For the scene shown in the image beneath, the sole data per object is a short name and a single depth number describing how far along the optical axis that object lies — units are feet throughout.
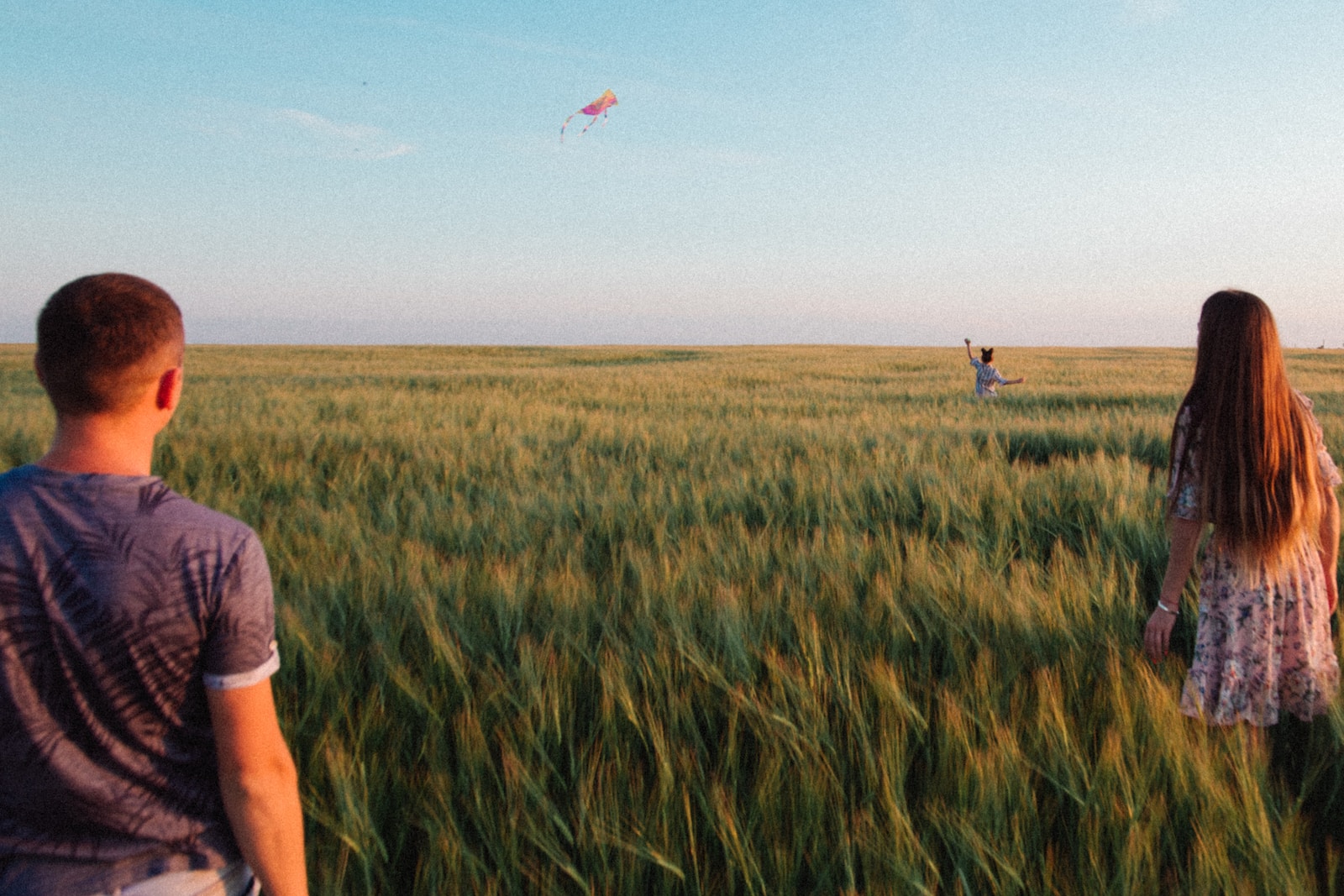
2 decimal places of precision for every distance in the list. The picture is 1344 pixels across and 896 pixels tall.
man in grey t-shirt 2.79
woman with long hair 5.75
